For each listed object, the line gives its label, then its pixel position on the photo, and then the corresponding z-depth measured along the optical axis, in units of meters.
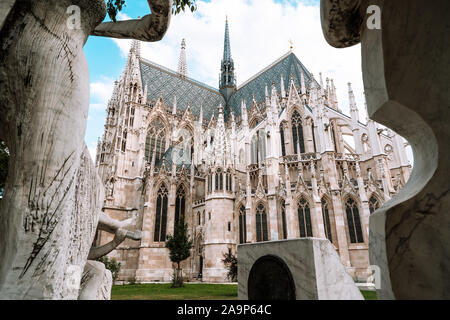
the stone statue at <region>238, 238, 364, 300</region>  2.99
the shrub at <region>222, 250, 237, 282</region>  16.02
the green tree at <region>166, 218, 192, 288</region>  18.23
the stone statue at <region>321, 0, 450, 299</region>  1.07
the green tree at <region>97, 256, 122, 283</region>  15.78
